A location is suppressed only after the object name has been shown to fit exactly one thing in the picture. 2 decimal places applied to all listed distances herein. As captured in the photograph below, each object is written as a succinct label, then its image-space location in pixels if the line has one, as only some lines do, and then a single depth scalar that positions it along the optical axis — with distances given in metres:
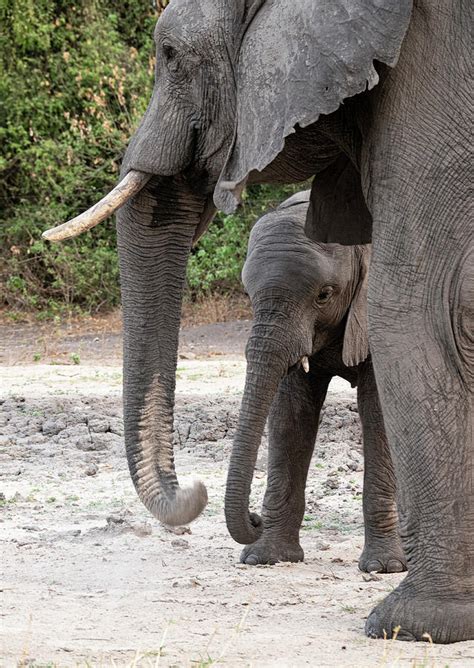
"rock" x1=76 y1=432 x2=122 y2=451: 19.16
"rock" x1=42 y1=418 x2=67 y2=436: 20.03
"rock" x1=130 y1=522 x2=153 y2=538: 14.45
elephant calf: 12.49
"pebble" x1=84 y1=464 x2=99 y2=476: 17.75
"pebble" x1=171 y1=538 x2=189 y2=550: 13.91
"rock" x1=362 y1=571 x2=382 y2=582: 12.45
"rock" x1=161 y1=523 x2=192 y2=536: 14.57
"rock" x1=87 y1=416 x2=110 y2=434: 19.98
